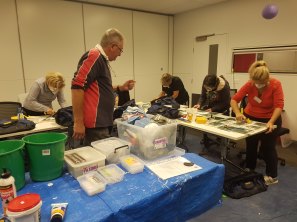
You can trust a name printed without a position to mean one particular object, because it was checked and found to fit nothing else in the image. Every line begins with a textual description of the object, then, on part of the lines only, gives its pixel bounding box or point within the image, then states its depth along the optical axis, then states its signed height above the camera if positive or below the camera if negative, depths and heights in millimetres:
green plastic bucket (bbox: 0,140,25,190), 1124 -440
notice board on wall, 4521 +124
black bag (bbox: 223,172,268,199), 2480 -1266
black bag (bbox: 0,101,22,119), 3098 -526
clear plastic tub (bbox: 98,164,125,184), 1304 -598
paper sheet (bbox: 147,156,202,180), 1403 -624
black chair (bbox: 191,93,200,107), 4952 -642
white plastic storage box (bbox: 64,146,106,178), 1345 -544
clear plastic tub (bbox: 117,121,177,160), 1590 -499
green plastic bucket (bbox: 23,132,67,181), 1245 -485
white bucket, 870 -525
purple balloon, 3674 +873
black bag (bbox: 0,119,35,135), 2307 -570
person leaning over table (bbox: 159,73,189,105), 3959 -343
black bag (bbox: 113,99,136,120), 2872 -526
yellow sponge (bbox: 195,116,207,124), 2758 -610
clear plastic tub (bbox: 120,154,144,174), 1416 -584
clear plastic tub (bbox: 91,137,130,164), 1543 -532
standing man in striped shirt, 1683 -167
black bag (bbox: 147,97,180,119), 3006 -535
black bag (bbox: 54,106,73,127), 2564 -526
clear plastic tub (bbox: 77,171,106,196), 1186 -597
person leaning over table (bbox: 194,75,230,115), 3154 -381
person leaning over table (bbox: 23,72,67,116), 2916 -322
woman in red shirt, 2426 -470
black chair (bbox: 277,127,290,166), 3189 -1240
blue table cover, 1071 -636
